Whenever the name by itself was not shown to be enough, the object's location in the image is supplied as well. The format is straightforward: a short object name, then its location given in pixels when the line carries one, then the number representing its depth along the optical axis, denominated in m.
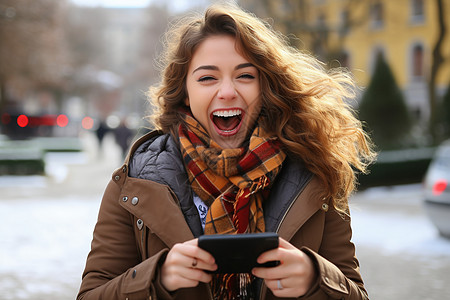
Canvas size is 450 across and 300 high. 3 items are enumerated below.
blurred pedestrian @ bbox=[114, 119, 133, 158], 20.80
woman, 2.05
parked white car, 8.44
